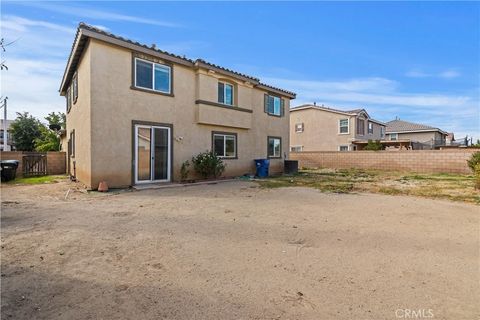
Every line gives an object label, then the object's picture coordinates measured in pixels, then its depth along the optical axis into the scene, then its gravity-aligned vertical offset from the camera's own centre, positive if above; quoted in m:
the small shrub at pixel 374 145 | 26.55 +1.15
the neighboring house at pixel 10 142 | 30.43 +1.90
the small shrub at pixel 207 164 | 12.77 -0.33
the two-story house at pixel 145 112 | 9.71 +2.06
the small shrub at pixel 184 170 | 12.34 -0.61
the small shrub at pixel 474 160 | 14.98 -0.24
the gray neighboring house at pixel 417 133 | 36.56 +3.40
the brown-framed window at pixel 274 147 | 17.81 +0.68
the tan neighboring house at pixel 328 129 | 30.48 +3.40
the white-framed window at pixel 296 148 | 33.28 +1.11
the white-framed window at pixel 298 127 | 33.25 +3.77
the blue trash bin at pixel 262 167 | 15.99 -0.62
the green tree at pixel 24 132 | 29.02 +2.94
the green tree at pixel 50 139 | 22.92 +1.70
